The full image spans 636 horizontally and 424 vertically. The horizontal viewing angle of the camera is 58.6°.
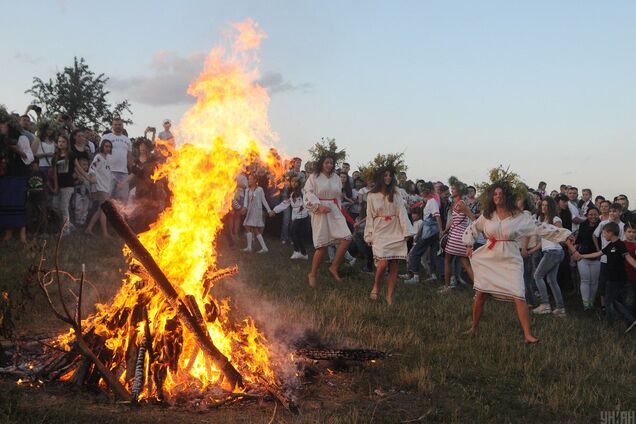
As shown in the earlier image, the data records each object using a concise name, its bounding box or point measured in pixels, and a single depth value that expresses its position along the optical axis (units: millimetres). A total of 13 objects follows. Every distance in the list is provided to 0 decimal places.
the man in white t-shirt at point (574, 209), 12523
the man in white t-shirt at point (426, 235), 12297
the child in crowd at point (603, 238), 10250
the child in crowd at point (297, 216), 13844
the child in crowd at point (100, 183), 12305
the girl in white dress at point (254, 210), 14672
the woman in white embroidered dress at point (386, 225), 9742
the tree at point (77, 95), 27823
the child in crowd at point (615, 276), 9266
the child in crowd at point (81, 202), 12898
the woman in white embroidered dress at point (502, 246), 7875
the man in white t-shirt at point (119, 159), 13133
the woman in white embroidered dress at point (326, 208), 10703
